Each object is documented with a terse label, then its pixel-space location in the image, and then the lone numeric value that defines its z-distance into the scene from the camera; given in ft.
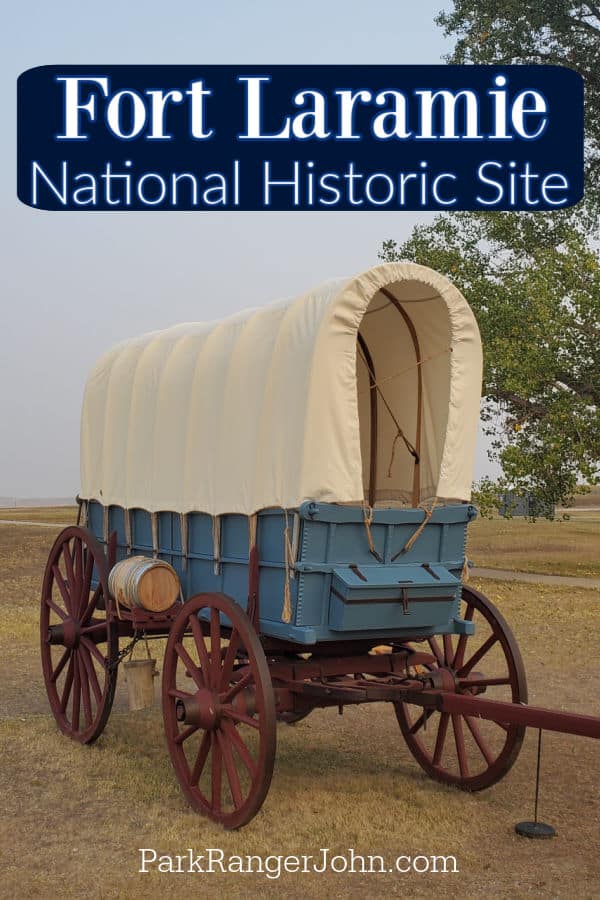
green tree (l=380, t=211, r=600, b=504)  69.00
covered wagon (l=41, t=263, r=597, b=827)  21.66
